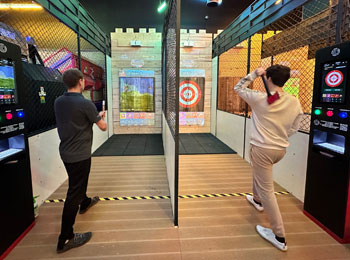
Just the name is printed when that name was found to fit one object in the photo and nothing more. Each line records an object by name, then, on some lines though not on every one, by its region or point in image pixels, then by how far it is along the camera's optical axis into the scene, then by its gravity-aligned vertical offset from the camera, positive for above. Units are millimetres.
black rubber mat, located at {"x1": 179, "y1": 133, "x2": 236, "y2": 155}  4738 -988
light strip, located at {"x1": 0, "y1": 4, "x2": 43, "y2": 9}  3684 +1510
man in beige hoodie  1673 -194
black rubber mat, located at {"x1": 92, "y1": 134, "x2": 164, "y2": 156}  4599 -1015
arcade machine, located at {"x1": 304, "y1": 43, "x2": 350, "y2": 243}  1750 -355
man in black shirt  1655 -283
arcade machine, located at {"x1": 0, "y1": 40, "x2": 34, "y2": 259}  1617 -448
